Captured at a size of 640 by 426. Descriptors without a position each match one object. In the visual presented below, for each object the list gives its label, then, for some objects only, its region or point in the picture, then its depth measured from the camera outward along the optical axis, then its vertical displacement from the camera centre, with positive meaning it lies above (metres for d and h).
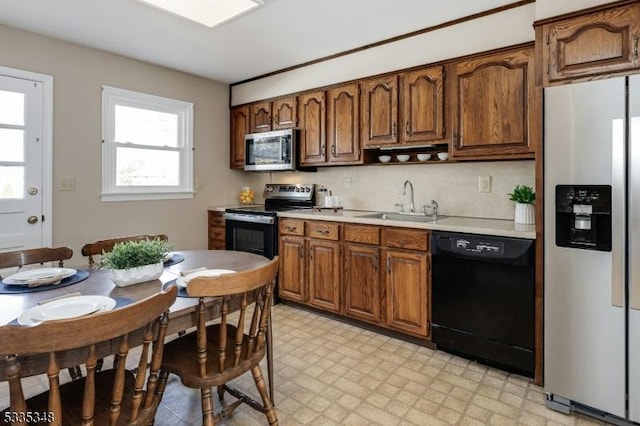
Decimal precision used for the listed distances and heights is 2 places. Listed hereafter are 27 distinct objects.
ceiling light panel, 2.44 +1.41
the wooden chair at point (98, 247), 2.16 -0.23
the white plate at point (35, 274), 1.61 -0.30
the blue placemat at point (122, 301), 1.34 -0.35
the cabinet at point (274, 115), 4.00 +1.10
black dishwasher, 2.22 -0.58
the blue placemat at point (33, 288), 1.52 -0.33
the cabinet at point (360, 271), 2.71 -0.51
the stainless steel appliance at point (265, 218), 3.70 -0.09
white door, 3.00 +0.39
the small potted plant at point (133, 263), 1.57 -0.23
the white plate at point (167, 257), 2.04 -0.27
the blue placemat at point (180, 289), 1.50 -0.34
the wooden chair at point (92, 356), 0.94 -0.42
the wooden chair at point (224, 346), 1.41 -0.62
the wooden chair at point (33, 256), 1.94 -0.26
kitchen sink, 3.00 -0.06
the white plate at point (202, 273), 1.59 -0.30
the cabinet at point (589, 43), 1.88 +0.91
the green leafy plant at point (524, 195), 2.53 +0.11
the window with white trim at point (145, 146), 3.63 +0.69
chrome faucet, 3.36 +0.18
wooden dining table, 1.36 -0.34
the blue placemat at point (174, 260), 2.00 -0.28
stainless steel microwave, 3.90 +0.68
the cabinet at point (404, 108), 2.91 +0.87
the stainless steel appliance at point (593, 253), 1.76 -0.21
